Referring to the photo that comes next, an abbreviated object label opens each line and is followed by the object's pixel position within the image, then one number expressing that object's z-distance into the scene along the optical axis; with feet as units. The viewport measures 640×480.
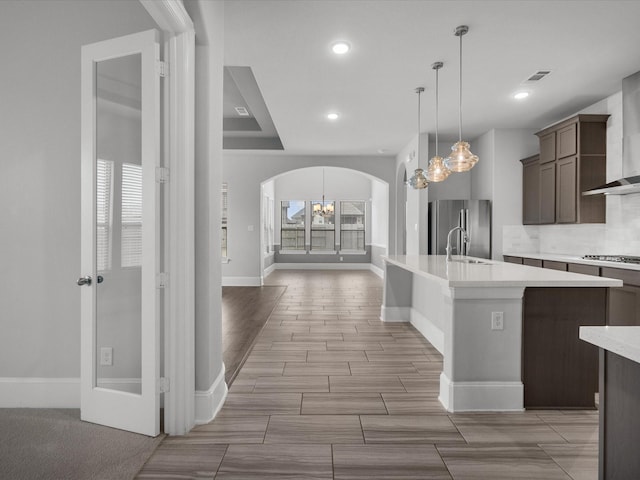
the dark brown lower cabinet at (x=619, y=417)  3.05
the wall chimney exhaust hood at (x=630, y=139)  13.25
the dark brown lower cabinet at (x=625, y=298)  11.72
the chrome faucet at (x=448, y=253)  12.55
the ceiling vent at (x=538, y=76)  13.30
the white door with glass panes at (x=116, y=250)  7.13
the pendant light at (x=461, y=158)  11.41
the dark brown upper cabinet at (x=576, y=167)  15.75
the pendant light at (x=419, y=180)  14.61
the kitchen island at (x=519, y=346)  8.23
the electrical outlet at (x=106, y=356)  7.64
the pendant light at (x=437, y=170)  13.11
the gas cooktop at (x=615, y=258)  12.92
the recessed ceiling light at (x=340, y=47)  11.39
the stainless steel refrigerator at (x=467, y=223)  19.94
